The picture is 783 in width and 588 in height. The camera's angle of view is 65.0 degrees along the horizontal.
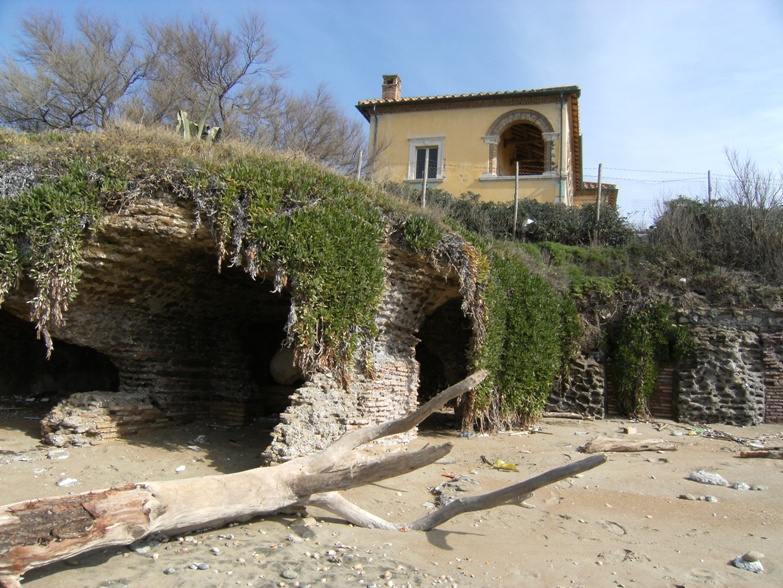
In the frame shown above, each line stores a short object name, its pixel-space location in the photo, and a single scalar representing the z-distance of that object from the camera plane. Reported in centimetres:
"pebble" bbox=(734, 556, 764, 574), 480
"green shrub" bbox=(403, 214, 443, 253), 836
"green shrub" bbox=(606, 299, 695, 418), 1246
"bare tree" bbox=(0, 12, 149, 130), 1922
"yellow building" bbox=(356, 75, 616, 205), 2048
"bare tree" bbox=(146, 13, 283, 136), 2128
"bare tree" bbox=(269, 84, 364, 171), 2309
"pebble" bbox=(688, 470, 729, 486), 733
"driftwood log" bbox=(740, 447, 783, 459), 863
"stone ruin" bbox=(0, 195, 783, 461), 743
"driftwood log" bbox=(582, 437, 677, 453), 910
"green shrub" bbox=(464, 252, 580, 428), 990
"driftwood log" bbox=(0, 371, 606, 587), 370
